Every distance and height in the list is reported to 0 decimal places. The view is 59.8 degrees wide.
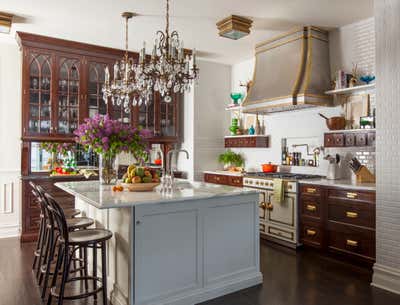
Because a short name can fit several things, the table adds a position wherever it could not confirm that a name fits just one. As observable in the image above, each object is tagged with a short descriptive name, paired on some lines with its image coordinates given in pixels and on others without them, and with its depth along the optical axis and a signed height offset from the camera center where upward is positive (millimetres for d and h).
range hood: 4738 +1167
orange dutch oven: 5676 -253
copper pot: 4641 +398
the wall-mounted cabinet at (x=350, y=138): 4199 +184
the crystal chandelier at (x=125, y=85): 3985 +812
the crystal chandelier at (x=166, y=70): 3303 +803
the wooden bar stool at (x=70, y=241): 2684 -693
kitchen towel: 4723 -523
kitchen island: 2693 -769
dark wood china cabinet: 5098 +883
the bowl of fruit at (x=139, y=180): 3232 -264
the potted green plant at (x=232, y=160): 6488 -139
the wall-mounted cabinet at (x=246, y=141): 5938 +200
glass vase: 3824 -183
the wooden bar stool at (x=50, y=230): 3125 -741
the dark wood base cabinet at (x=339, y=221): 3797 -810
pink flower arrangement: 3553 +171
